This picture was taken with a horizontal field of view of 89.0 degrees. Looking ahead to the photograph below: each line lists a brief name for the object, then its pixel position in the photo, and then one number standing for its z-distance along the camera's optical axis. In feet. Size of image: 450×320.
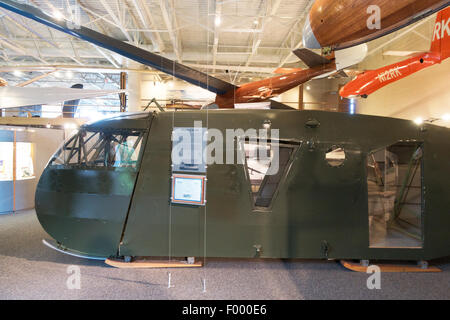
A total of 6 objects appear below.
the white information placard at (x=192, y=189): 11.35
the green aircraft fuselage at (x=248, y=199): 11.39
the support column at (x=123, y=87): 34.97
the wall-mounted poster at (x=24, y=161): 22.50
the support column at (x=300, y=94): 36.32
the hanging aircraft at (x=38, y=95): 20.90
